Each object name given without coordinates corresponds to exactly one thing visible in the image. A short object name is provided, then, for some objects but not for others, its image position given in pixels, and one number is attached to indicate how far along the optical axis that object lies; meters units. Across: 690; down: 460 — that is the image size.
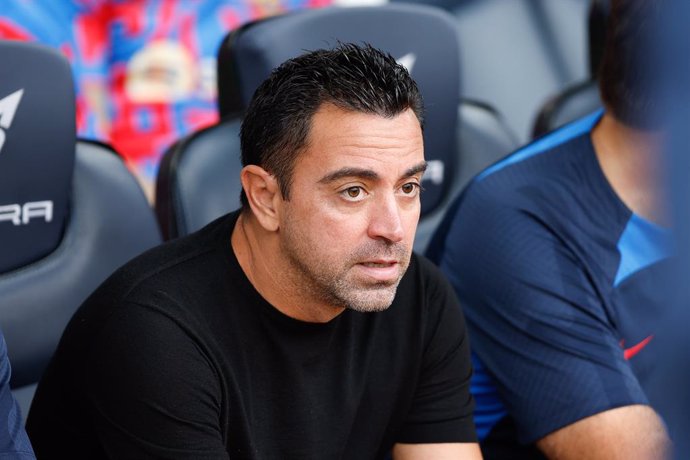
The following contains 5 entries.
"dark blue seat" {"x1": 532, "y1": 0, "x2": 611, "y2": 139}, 4.37
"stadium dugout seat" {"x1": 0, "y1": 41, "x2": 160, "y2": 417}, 3.77
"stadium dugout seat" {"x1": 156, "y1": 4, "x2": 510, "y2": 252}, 3.97
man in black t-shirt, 3.62
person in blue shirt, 3.83
